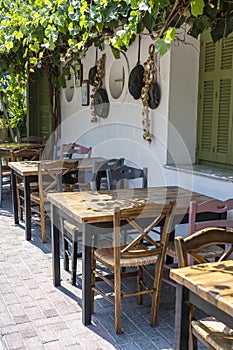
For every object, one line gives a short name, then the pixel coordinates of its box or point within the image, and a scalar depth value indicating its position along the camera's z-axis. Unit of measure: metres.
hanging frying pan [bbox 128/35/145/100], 4.55
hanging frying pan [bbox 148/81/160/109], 4.34
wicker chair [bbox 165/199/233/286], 2.55
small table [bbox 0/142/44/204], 6.01
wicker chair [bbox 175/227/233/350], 1.78
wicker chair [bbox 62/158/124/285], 3.35
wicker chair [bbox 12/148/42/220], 4.97
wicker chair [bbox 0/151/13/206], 5.99
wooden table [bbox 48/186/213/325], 2.67
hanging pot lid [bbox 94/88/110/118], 5.45
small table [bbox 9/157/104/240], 4.40
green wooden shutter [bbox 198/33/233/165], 3.90
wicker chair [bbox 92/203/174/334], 2.56
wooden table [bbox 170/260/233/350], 1.58
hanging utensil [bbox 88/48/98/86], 5.65
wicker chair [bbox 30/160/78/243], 4.14
